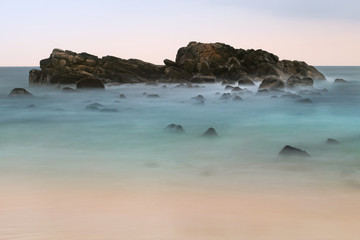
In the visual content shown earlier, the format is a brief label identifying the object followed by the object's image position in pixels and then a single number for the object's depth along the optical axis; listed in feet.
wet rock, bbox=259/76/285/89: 98.45
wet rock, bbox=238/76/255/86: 118.99
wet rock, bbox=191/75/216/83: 133.69
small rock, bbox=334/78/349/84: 142.52
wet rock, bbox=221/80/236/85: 126.54
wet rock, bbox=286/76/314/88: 115.96
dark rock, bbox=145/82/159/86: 127.85
